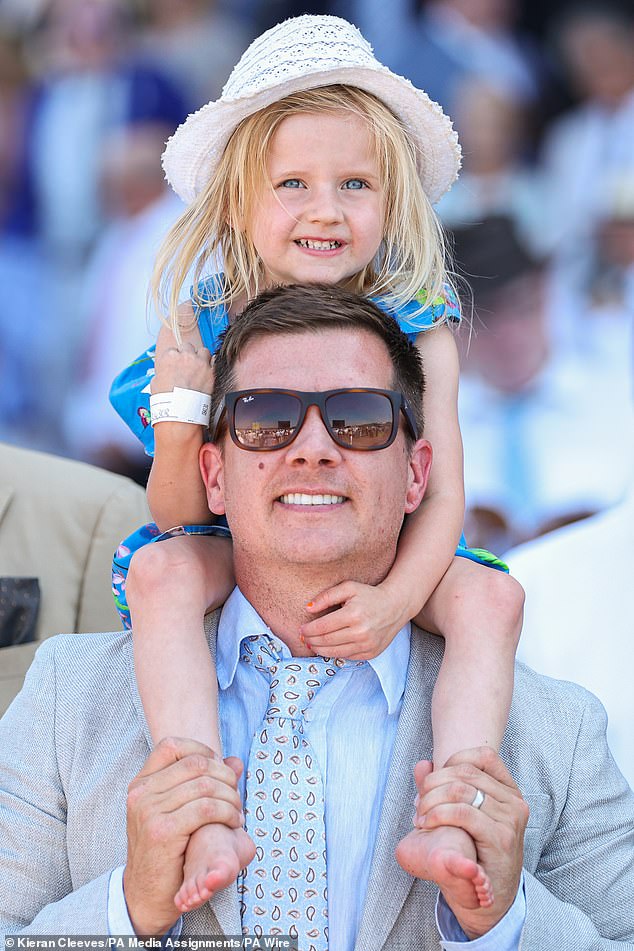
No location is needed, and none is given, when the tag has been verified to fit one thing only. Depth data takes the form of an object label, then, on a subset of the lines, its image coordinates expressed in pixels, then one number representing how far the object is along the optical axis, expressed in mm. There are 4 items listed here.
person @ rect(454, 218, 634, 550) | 9414
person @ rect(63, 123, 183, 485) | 10141
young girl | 4504
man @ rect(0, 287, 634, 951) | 4187
